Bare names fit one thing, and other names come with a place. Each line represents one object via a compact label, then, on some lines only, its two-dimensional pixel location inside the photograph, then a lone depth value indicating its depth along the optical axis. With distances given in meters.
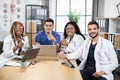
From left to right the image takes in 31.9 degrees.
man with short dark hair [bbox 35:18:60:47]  3.64
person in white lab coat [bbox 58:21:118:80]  2.57
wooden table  2.00
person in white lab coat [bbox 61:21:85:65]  3.38
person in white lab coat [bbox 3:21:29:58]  3.20
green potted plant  6.64
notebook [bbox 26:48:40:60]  2.70
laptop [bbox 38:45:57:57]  3.04
